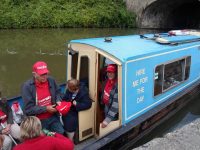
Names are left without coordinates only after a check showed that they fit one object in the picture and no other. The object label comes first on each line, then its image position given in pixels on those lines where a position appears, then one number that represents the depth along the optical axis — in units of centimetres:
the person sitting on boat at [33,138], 323
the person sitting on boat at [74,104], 549
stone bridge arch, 2397
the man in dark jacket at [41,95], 469
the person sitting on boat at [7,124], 489
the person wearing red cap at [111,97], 556
